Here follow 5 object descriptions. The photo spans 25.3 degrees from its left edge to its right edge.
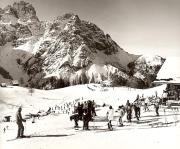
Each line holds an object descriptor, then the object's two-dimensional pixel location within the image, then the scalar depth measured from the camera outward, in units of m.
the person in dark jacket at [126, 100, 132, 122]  21.67
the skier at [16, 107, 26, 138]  17.05
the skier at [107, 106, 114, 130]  18.67
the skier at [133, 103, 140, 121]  21.95
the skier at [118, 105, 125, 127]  19.95
